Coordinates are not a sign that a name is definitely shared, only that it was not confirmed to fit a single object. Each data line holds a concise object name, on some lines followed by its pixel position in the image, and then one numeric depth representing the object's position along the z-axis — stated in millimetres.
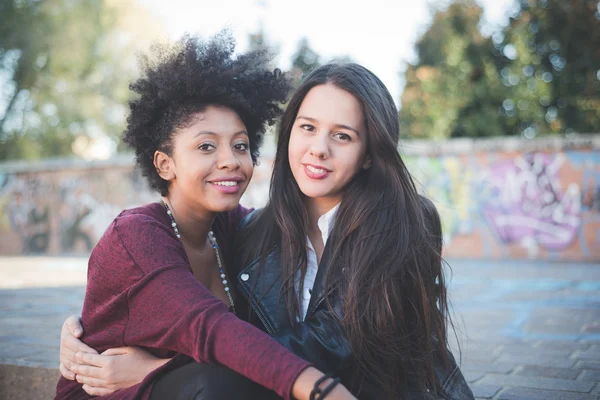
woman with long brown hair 2225
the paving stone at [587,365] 3330
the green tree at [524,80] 17609
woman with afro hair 1730
